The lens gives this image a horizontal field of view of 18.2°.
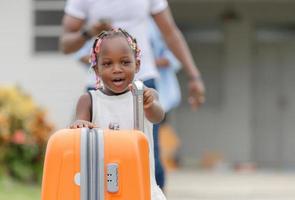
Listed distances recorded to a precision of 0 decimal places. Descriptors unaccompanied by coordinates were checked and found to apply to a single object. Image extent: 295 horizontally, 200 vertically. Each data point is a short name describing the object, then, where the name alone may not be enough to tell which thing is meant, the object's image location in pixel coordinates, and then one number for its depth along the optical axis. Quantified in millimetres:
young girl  4098
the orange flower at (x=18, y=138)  11039
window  14062
